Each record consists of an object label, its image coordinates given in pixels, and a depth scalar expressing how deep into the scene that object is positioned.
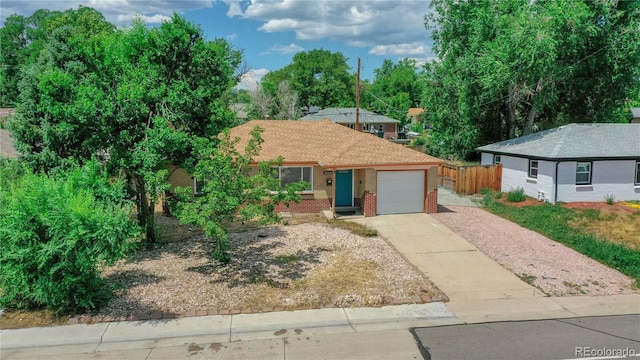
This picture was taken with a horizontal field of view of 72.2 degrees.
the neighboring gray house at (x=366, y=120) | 53.54
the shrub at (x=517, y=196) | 22.56
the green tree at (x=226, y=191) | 10.99
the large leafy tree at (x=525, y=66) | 26.27
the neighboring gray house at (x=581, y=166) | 21.59
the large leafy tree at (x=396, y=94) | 72.38
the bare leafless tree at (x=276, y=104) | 51.53
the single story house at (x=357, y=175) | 18.69
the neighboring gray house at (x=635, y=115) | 51.63
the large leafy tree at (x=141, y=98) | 12.07
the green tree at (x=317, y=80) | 69.81
